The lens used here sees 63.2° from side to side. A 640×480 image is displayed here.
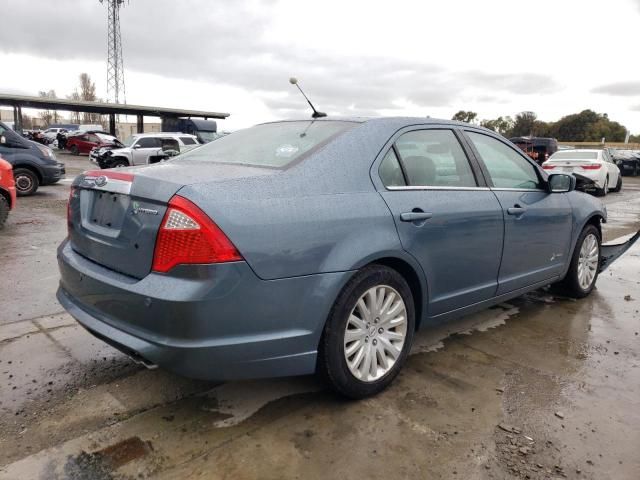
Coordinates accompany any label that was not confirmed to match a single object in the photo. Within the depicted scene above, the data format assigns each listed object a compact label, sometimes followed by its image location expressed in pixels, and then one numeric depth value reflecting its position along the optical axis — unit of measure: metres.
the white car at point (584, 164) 15.41
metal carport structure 34.72
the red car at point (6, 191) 7.50
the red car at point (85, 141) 29.58
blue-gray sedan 2.26
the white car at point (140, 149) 19.03
